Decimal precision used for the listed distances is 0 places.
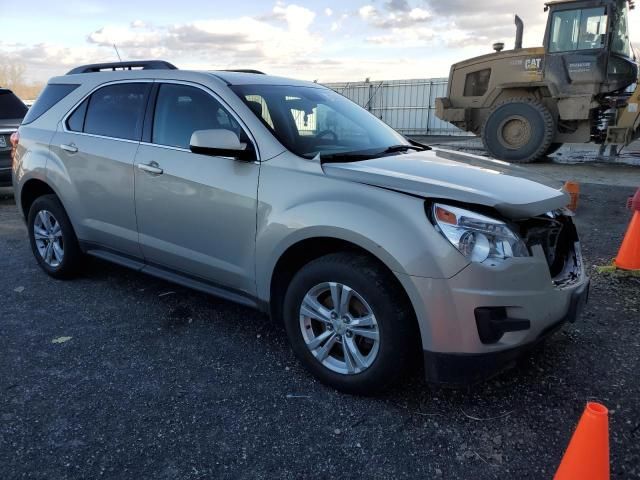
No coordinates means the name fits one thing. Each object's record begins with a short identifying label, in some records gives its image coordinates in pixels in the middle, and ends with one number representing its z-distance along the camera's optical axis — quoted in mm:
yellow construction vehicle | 10586
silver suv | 2398
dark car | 7832
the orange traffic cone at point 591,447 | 1800
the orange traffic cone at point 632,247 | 4457
